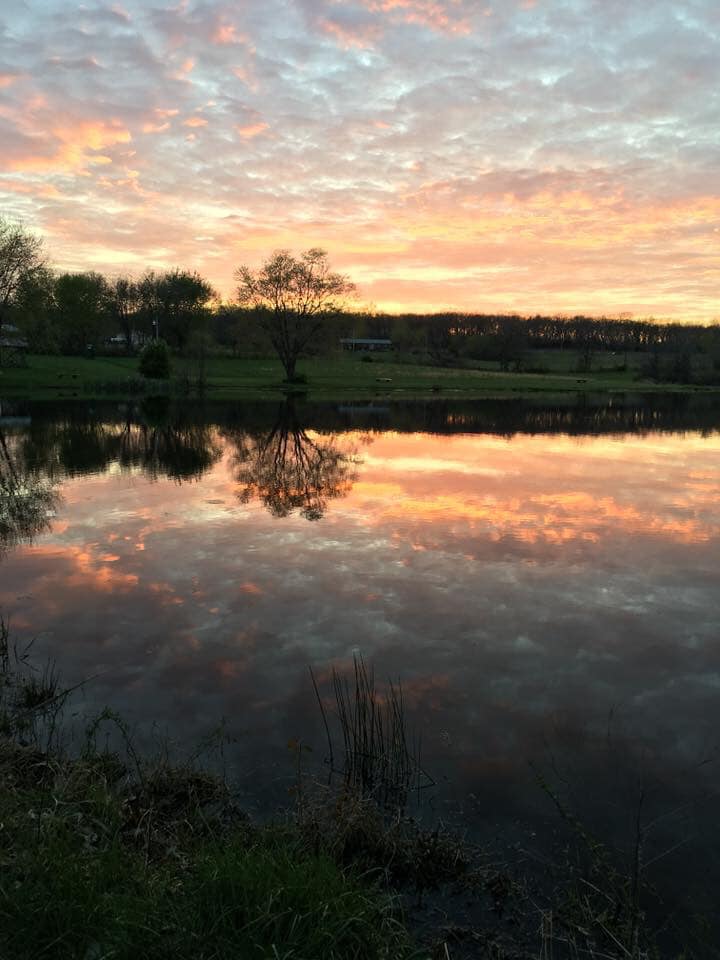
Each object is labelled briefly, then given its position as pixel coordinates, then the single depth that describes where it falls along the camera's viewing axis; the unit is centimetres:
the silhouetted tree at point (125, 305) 11875
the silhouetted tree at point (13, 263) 6756
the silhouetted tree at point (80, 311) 10225
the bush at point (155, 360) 7088
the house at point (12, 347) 7412
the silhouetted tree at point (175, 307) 11100
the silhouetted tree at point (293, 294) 7456
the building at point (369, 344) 16955
